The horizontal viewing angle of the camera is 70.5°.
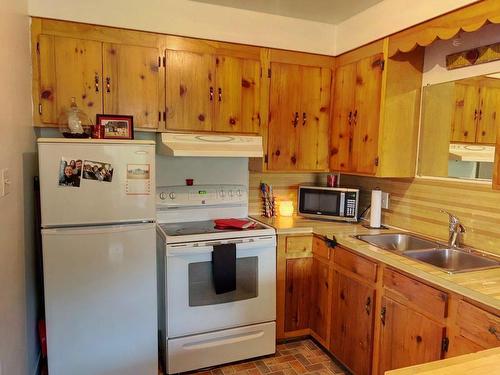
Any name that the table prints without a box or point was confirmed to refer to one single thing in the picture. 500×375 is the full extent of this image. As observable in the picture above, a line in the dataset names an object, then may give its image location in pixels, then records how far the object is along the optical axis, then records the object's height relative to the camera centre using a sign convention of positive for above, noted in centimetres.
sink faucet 215 -43
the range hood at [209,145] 247 +8
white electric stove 233 -99
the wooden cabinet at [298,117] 287 +34
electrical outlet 280 -32
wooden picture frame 236 +19
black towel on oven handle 237 -75
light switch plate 156 -14
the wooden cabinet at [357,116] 255 +33
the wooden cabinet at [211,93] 258 +48
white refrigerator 200 -59
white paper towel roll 269 -38
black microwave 291 -38
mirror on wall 208 +21
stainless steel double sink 201 -57
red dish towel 261 -51
